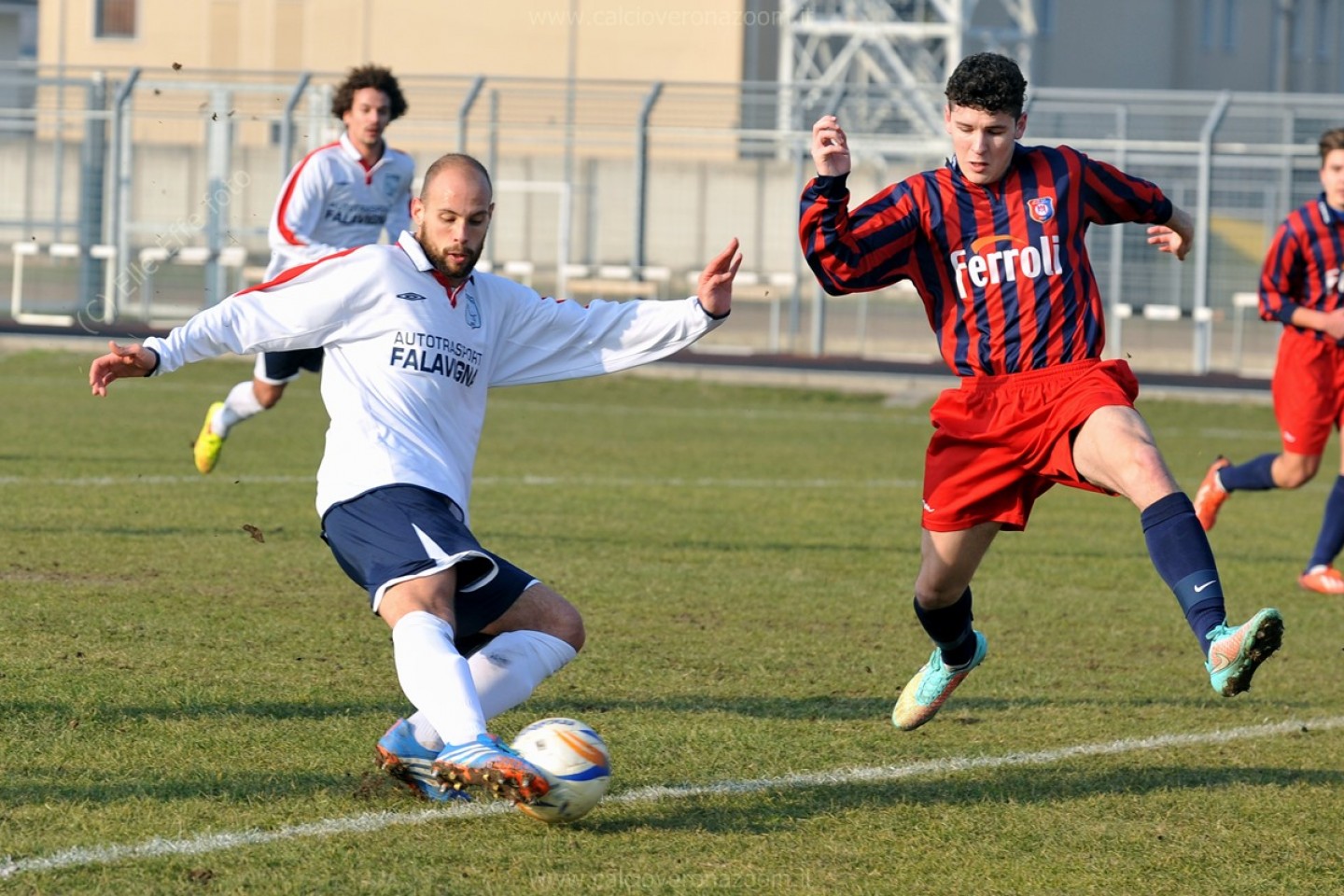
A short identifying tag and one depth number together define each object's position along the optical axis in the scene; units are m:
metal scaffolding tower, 65.25
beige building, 69.25
